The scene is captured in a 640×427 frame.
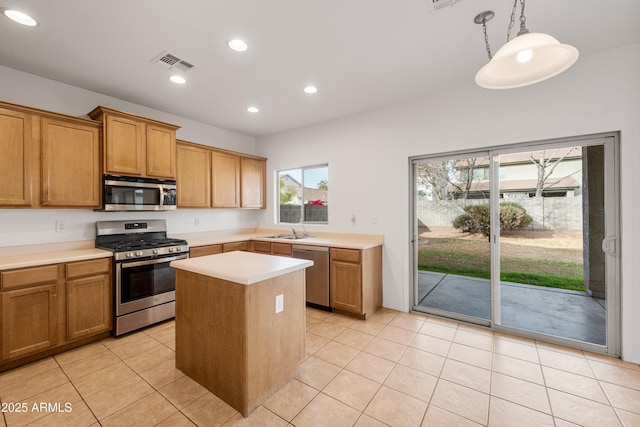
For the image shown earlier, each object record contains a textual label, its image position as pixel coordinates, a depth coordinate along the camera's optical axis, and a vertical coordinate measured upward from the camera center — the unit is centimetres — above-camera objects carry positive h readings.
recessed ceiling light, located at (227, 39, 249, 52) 226 +146
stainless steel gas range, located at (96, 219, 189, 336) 282 -64
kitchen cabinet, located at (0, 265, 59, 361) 222 -82
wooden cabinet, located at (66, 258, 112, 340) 254 -82
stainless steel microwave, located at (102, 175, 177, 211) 299 +25
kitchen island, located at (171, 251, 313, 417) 177 -80
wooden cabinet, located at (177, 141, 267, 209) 385 +58
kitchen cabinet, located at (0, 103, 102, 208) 245 +56
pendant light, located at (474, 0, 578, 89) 122 +77
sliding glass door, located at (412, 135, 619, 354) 254 -27
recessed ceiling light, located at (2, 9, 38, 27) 192 +147
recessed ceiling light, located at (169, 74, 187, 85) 283 +147
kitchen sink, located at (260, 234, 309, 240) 438 -39
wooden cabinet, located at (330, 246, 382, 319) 325 -86
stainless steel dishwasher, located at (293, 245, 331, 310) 354 -83
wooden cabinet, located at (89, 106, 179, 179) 297 +84
